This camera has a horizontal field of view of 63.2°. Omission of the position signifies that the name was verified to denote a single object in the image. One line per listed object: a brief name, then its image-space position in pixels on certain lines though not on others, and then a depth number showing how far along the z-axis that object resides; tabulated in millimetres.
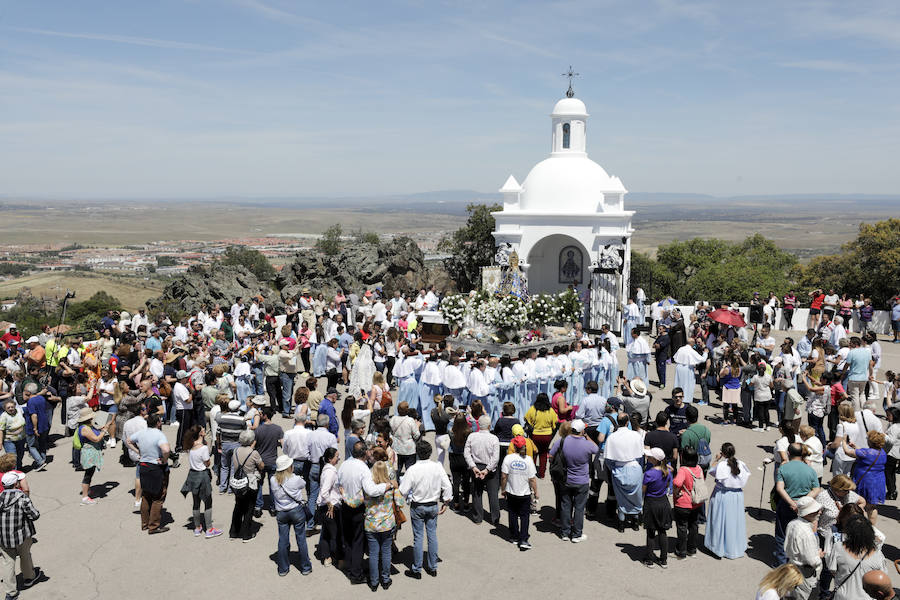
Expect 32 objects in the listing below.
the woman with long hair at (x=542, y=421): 10344
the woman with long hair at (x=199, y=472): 9078
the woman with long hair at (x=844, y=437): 9273
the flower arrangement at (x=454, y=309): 18844
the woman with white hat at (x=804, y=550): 7055
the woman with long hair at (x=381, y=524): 7836
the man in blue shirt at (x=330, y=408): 9946
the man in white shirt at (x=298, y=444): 9227
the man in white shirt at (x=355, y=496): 7840
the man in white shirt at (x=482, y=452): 9242
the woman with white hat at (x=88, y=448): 10312
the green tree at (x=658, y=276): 50450
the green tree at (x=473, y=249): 38562
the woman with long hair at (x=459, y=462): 9594
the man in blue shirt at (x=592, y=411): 10562
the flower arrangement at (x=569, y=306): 21594
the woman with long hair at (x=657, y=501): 8367
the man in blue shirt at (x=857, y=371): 13031
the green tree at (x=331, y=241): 74612
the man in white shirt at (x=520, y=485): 8680
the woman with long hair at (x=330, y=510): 8086
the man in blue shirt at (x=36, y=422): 11219
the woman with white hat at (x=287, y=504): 8102
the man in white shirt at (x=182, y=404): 11672
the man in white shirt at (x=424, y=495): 8070
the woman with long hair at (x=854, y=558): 6262
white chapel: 23406
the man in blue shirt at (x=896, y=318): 20931
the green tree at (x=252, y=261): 66312
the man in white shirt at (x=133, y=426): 10211
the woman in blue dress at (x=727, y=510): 8422
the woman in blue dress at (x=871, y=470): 8703
